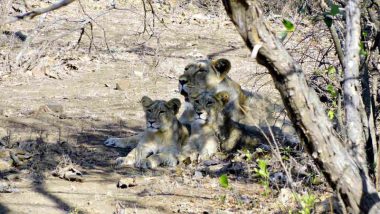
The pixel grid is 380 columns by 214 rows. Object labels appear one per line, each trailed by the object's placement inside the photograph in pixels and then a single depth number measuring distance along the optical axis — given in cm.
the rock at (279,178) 1481
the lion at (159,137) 1725
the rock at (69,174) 1530
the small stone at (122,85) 2870
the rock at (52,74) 3042
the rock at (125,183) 1480
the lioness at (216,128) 1775
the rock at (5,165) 1599
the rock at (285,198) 1334
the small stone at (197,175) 1578
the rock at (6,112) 2284
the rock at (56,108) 2359
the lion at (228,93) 1872
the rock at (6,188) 1397
